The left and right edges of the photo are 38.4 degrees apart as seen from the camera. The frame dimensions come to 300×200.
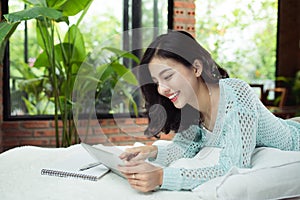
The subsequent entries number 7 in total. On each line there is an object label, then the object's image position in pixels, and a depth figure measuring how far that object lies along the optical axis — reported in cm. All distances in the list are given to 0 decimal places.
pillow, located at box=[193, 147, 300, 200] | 120
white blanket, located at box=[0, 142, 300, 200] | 121
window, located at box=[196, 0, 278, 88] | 482
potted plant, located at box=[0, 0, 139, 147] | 262
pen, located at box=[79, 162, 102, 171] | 156
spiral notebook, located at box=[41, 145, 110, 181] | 147
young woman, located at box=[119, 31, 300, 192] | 127
